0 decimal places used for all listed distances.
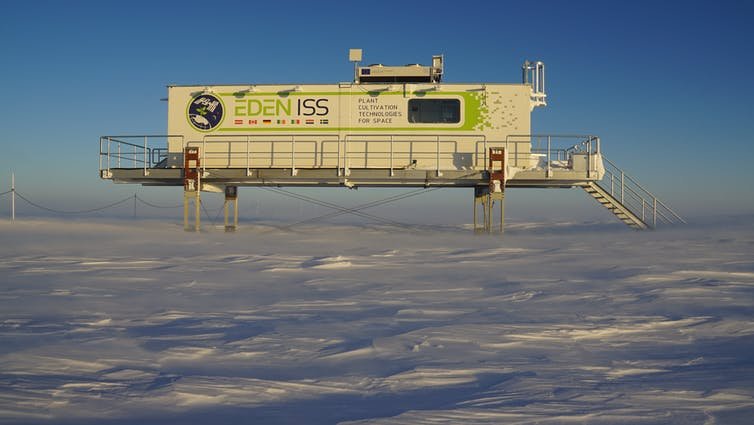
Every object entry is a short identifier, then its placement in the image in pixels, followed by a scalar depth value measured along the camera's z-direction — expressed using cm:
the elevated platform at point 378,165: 1869
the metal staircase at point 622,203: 1945
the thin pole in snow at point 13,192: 2762
